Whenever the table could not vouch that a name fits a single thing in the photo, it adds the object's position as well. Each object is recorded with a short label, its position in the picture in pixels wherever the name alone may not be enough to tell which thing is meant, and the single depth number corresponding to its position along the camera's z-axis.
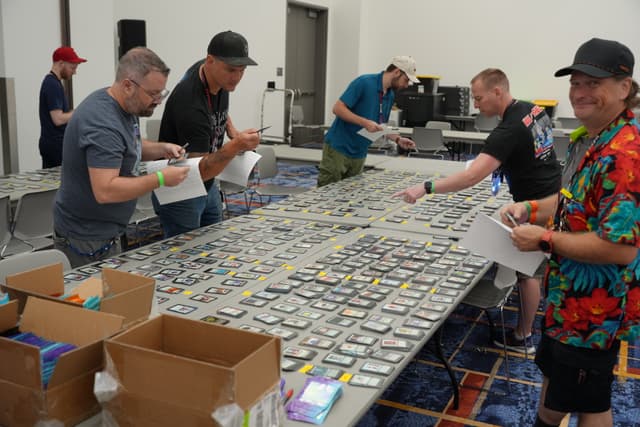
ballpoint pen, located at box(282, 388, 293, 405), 1.60
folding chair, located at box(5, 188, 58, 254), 4.04
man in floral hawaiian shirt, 1.80
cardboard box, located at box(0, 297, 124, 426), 1.33
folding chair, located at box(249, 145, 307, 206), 6.36
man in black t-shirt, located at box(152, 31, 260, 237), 3.13
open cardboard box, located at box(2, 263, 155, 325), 1.64
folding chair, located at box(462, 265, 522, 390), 3.21
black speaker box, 7.26
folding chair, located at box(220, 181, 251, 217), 6.34
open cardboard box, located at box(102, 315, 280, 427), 1.25
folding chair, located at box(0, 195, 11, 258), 3.83
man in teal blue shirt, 4.93
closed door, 12.90
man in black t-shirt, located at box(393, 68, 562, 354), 3.27
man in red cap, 5.57
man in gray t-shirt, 2.48
